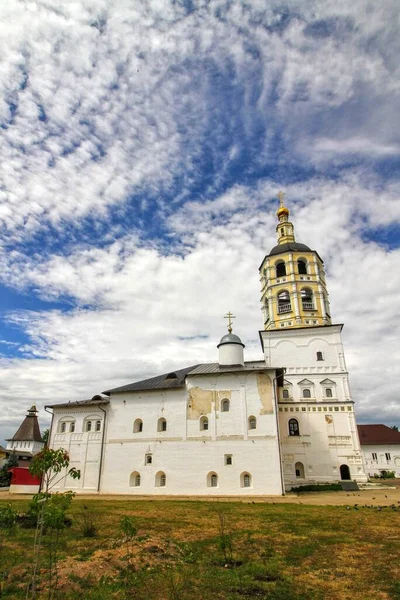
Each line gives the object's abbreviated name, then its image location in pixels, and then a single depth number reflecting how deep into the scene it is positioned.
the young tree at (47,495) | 6.83
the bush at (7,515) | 7.19
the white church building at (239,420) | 22.86
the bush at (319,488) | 25.10
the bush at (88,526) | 10.57
